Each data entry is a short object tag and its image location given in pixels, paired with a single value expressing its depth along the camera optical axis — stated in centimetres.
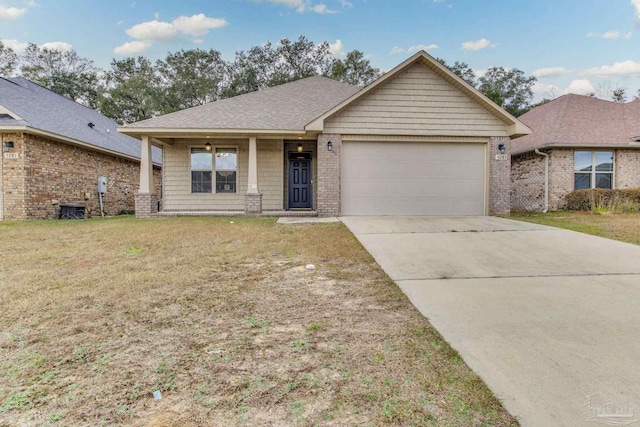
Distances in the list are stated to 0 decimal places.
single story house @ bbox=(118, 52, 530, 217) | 1012
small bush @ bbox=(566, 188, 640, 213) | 1127
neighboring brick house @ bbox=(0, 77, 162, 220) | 1011
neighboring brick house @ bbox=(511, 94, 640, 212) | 1258
